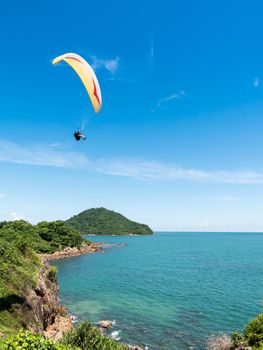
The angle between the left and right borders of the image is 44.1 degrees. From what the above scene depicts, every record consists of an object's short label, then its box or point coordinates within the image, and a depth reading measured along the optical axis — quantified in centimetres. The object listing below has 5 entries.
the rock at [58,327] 2610
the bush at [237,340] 2485
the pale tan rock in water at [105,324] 3506
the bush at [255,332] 2380
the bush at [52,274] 3444
